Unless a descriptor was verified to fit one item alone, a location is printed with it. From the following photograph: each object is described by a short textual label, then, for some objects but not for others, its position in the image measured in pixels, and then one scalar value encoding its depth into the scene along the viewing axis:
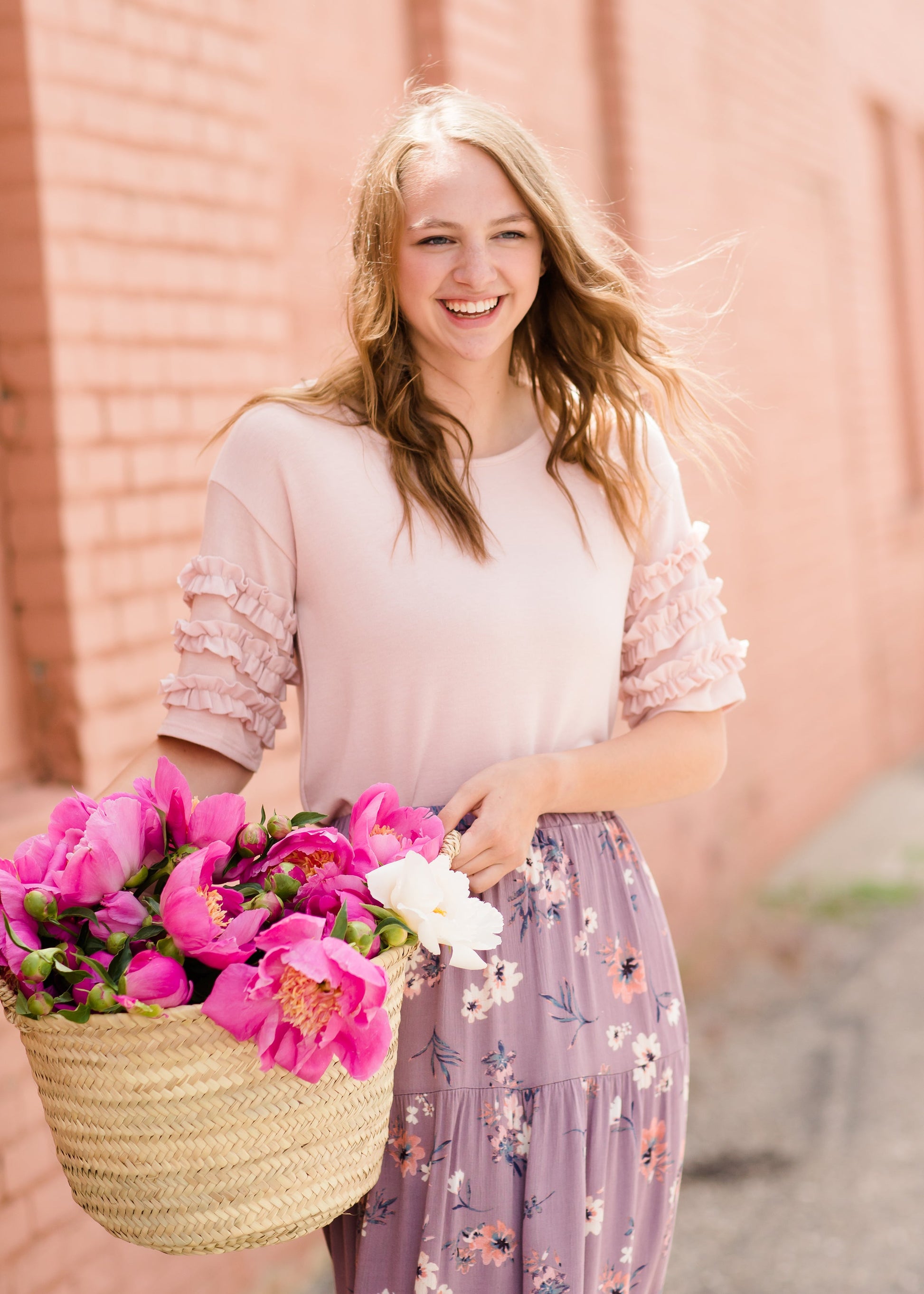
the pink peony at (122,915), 2.56
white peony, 2.56
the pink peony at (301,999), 2.49
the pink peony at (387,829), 2.59
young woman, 2.77
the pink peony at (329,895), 2.56
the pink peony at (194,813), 2.61
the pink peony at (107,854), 2.56
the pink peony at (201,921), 2.52
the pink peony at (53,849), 2.57
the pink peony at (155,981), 2.51
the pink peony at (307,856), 2.59
